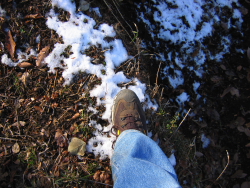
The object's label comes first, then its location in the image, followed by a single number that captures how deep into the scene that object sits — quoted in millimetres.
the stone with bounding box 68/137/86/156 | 799
